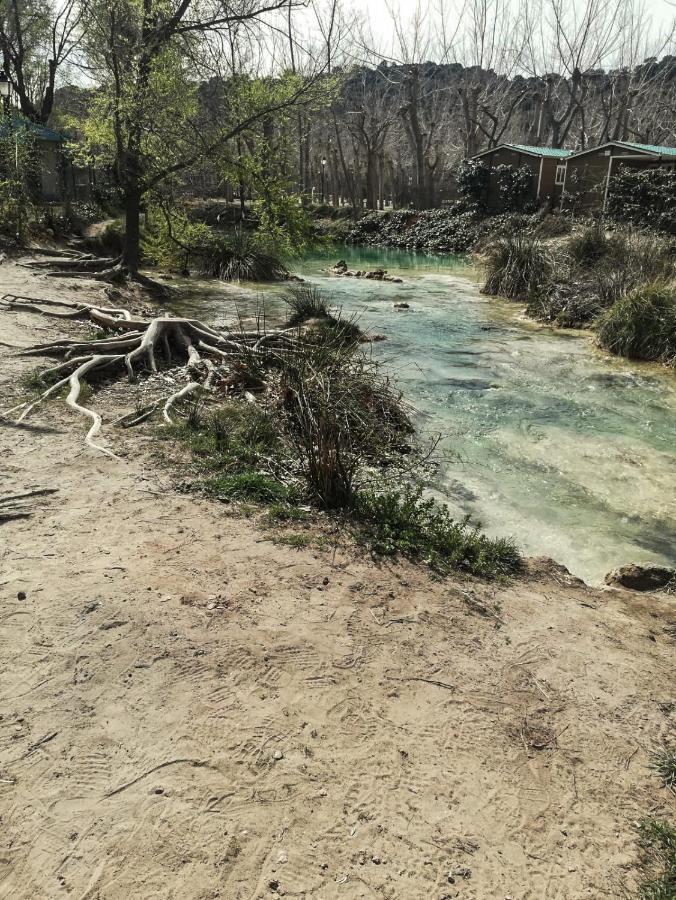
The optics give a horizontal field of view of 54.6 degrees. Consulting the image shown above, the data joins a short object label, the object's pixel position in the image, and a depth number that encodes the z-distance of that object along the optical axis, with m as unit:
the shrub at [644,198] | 21.25
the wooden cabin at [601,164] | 24.50
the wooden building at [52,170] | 16.36
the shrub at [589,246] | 14.80
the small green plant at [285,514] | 4.75
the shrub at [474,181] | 29.75
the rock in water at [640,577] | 4.74
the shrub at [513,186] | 28.51
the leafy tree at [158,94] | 11.95
